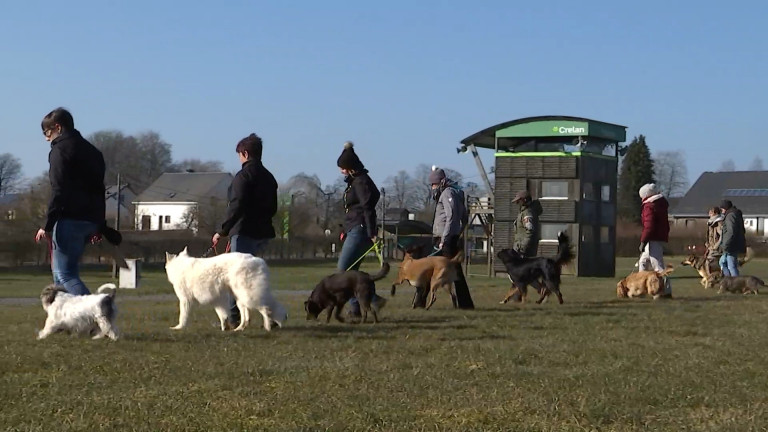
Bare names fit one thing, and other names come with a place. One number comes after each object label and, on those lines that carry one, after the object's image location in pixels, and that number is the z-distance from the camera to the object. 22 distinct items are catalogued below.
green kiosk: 29.73
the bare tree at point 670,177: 112.06
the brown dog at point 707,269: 19.69
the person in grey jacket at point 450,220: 12.62
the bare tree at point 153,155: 101.81
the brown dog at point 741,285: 18.16
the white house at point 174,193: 94.23
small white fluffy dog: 8.21
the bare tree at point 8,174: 88.64
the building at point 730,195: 96.88
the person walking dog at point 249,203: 9.73
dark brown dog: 10.43
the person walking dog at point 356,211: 10.80
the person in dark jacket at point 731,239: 18.84
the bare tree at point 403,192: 96.12
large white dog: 8.97
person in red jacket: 15.96
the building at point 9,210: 42.50
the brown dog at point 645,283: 15.67
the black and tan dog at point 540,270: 14.08
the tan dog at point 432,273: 12.48
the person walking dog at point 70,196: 8.43
